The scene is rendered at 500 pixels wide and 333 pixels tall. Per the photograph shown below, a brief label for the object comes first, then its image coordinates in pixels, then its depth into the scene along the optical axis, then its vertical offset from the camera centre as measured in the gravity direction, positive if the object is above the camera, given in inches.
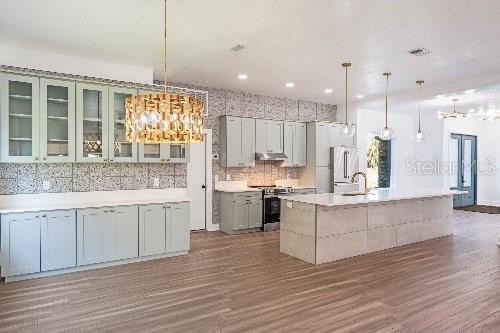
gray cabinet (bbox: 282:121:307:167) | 312.0 +21.0
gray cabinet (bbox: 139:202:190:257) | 195.0 -36.4
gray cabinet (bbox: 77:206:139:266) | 177.6 -36.3
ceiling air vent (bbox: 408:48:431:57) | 182.5 +61.7
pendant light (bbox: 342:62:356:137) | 212.0 +23.8
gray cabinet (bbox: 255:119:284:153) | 293.9 +26.5
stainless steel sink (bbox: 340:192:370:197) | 227.6 -18.7
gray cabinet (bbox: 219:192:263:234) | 269.1 -36.0
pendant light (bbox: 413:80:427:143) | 252.1 +57.1
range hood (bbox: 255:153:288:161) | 289.7 +8.4
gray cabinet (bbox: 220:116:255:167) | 277.7 +20.4
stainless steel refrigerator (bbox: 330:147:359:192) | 323.3 +2.3
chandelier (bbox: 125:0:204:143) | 98.6 +14.2
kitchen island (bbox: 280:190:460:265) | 193.3 -35.0
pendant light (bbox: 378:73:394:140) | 230.4 +22.9
